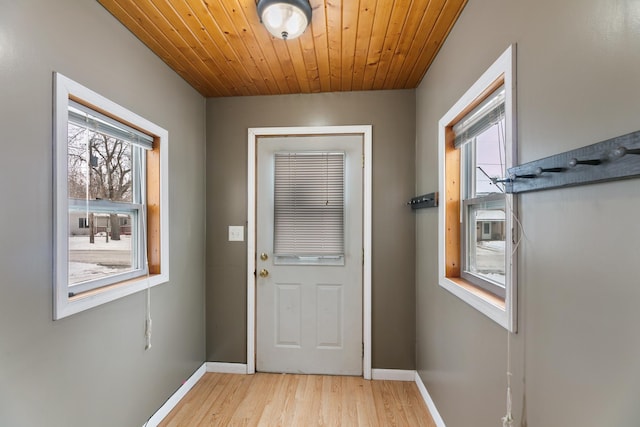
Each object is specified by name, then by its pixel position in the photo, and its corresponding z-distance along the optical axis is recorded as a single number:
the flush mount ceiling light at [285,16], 1.41
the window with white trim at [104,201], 1.27
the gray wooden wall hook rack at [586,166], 0.61
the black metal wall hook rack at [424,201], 1.96
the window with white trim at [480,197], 1.09
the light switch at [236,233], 2.62
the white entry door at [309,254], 2.55
